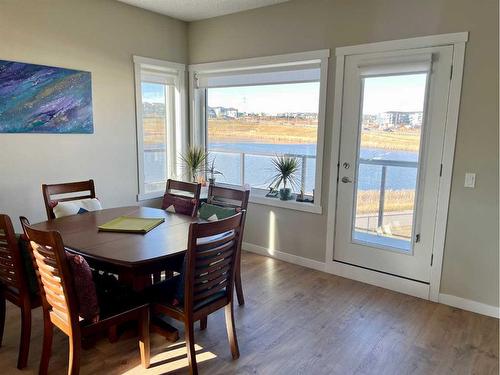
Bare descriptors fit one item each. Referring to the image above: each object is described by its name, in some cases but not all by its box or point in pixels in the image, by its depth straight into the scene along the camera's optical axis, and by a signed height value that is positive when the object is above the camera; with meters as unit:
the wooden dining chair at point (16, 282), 1.92 -0.87
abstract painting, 2.99 +0.26
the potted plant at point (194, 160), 4.41 -0.35
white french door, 2.93 -0.18
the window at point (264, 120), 3.68 +0.15
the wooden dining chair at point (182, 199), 3.02 -0.57
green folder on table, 2.38 -0.64
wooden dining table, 1.95 -0.66
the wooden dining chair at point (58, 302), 1.67 -0.85
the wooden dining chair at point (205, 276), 1.87 -0.79
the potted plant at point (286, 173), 3.84 -0.42
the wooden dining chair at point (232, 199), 2.83 -0.54
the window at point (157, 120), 4.06 +0.13
